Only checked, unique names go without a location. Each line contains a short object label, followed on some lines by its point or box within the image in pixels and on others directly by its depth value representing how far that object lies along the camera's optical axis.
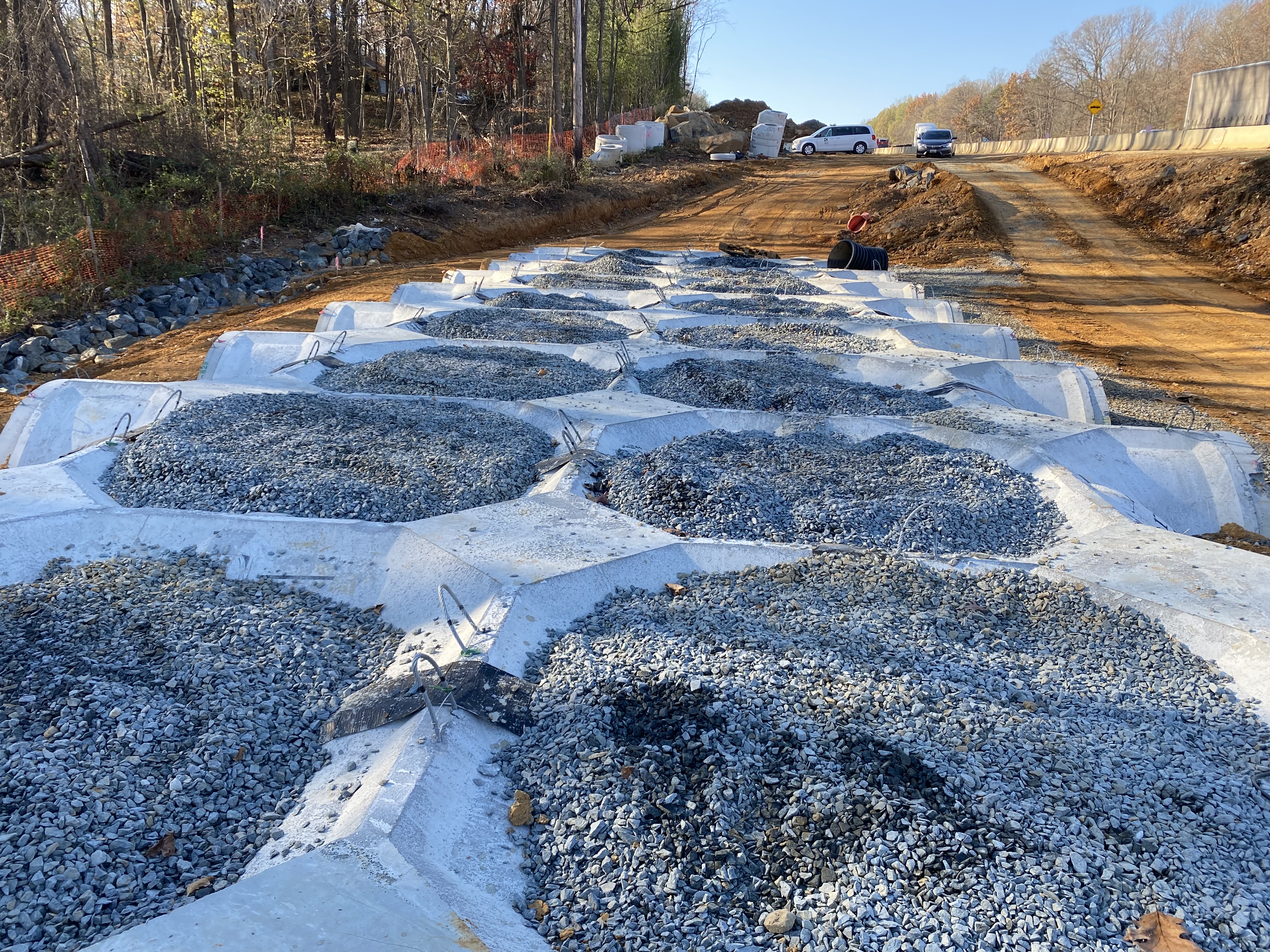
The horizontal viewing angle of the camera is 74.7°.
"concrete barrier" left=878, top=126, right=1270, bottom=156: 19.42
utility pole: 21.42
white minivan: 33.47
